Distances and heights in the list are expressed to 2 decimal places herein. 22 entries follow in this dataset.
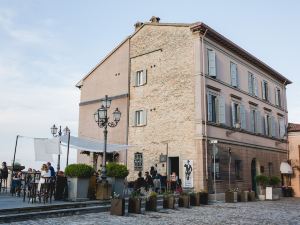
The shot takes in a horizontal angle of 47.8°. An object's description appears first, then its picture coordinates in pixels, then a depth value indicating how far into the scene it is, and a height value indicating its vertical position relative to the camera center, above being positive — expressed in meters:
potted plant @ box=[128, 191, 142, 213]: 12.73 -1.19
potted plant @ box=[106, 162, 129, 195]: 14.80 -0.14
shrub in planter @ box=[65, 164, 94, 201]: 13.48 -0.35
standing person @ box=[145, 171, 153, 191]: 17.81 -0.46
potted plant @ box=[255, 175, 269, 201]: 22.11 -0.54
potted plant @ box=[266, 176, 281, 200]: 22.60 -1.08
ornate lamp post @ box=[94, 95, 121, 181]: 13.88 +2.40
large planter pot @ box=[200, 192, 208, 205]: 16.81 -1.24
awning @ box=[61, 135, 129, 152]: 16.52 +1.40
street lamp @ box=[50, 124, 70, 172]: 18.81 +2.19
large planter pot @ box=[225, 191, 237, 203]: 18.78 -1.30
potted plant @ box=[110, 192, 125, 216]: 11.95 -1.23
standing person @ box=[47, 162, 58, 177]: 13.36 +0.07
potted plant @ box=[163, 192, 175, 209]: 14.56 -1.22
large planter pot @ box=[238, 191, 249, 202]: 19.60 -1.30
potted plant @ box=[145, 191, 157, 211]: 13.55 -1.22
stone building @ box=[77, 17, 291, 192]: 19.70 +4.39
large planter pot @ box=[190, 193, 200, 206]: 16.28 -1.29
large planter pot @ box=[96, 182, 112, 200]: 14.07 -0.80
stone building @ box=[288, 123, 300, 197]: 28.31 +1.80
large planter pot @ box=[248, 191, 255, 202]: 20.27 -1.34
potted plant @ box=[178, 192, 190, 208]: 15.31 -1.27
